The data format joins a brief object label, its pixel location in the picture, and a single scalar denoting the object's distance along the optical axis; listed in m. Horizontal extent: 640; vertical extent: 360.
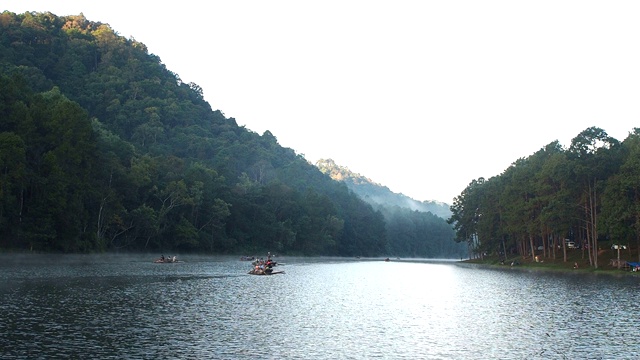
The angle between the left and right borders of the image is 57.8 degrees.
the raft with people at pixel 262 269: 80.06
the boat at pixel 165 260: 104.06
